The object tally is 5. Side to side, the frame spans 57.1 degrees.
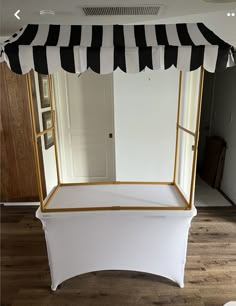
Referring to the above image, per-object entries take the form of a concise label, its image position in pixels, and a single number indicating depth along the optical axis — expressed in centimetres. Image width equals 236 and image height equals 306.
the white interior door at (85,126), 333
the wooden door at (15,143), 272
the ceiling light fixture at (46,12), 196
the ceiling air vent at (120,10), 189
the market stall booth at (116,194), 132
